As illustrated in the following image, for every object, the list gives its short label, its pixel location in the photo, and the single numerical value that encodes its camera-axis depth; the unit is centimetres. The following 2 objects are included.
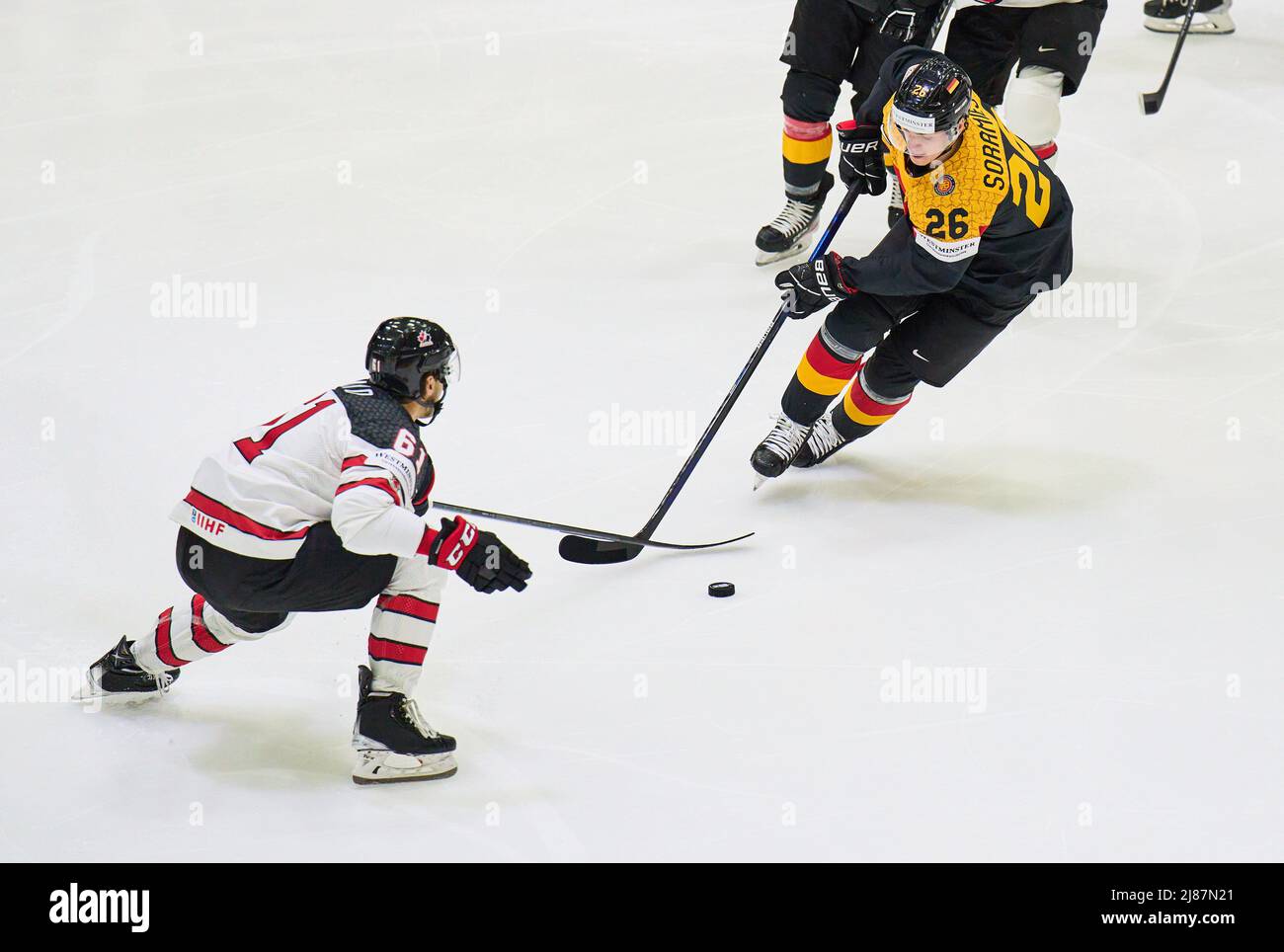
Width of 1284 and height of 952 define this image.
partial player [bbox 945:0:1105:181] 803
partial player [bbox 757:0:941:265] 789
